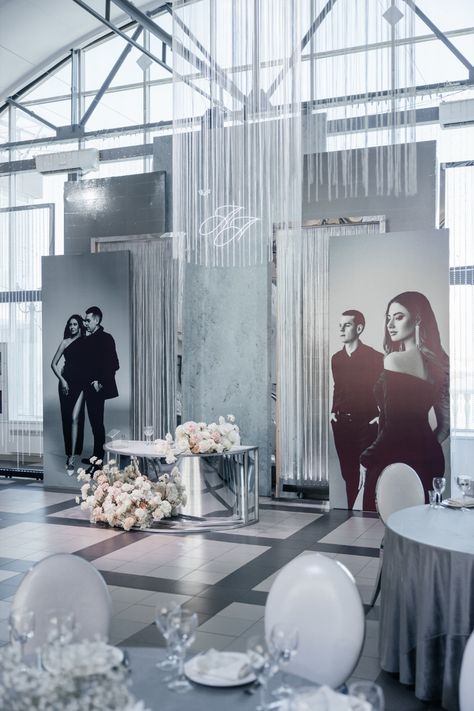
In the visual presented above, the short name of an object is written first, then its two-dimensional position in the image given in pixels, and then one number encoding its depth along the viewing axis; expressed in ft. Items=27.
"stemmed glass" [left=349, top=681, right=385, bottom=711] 6.02
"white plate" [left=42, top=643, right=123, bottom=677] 5.93
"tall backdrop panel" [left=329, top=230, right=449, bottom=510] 25.17
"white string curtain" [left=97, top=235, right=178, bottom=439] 30.50
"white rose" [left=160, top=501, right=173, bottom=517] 23.00
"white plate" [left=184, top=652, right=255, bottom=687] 6.98
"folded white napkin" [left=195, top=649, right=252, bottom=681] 7.08
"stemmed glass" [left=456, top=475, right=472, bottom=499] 15.00
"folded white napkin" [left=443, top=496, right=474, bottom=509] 14.47
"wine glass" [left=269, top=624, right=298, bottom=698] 6.63
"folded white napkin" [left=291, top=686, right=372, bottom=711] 5.91
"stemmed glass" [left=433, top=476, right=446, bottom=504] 14.67
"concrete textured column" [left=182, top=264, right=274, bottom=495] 29.19
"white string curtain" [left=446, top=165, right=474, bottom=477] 27.61
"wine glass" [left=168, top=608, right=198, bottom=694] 7.13
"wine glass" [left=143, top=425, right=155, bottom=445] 25.27
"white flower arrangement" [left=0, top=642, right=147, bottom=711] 5.67
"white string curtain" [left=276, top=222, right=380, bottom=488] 28.30
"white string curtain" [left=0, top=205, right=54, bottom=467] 35.40
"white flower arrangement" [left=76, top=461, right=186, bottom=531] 22.94
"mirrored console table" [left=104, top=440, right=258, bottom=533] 23.13
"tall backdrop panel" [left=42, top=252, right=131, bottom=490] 30.14
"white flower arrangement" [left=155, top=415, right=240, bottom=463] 22.93
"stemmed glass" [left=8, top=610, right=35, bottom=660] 7.13
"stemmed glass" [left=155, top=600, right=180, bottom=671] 7.18
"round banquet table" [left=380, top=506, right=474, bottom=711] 11.14
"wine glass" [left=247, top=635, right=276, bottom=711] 6.42
